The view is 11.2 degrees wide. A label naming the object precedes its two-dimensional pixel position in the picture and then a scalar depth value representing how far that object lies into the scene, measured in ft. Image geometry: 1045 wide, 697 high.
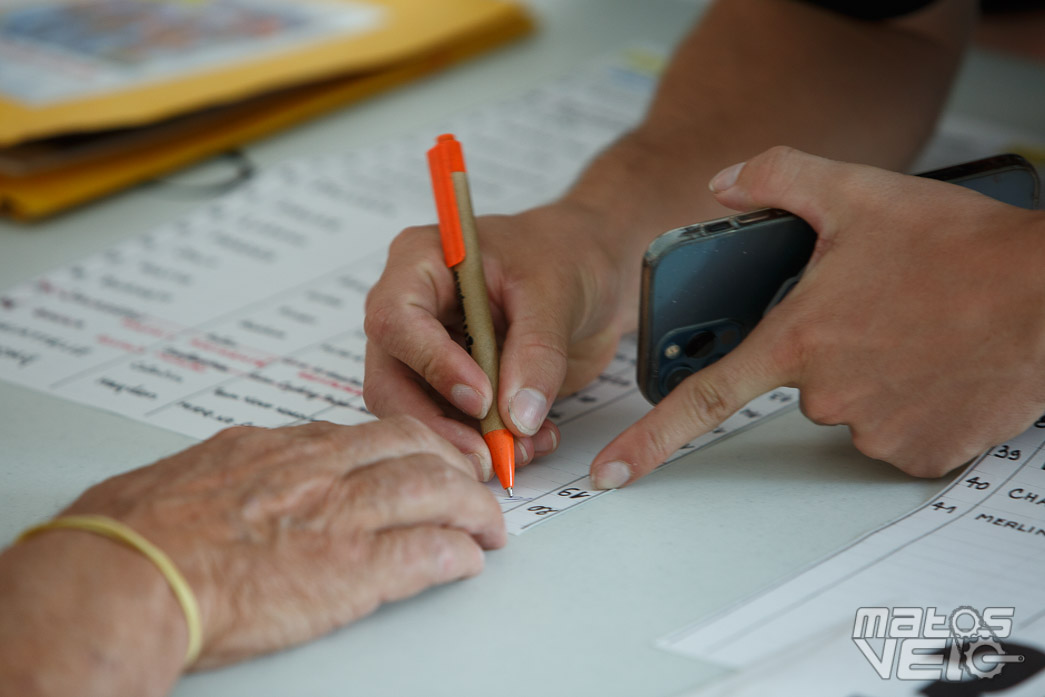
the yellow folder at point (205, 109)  7.05
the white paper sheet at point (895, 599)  5.94
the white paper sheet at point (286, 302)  6.43
